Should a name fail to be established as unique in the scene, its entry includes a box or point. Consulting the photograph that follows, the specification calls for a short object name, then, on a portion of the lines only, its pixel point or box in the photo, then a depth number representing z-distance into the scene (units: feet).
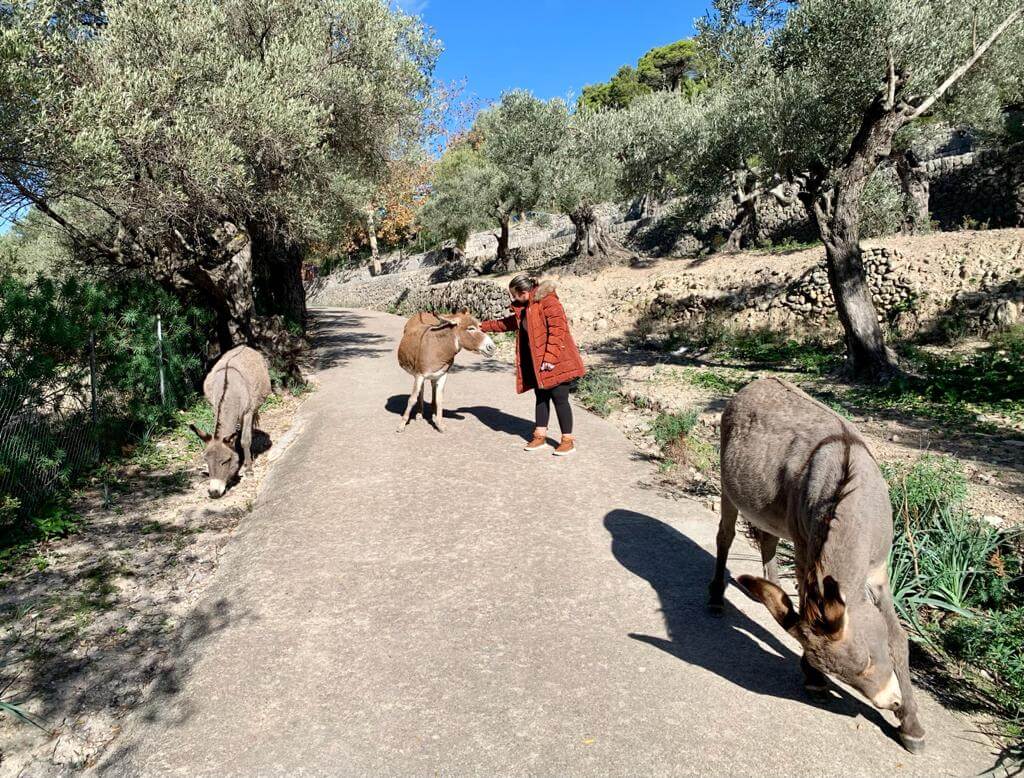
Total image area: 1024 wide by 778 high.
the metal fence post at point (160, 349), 29.12
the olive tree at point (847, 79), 33.99
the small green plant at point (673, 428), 25.22
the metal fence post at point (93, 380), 24.32
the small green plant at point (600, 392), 33.42
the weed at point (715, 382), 37.45
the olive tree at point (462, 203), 99.09
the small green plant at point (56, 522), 18.60
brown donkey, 28.45
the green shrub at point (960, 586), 11.77
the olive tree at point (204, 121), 24.38
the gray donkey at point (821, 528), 8.27
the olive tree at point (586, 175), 79.71
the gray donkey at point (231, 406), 23.16
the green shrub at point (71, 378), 19.58
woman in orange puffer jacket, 23.88
